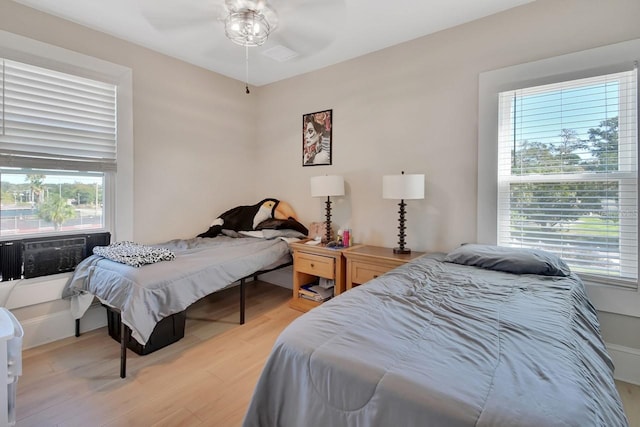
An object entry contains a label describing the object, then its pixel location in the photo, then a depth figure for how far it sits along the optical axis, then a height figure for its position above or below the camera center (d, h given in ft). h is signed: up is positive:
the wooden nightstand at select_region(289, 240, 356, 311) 9.39 -1.79
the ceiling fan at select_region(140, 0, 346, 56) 6.95 +4.81
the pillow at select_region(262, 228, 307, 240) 10.86 -0.85
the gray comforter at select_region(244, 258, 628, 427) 2.48 -1.49
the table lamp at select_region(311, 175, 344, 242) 10.02 +0.81
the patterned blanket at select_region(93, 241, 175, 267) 7.27 -1.11
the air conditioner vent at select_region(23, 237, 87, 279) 7.68 -1.22
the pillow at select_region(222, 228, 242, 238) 11.53 -0.87
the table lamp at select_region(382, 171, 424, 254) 8.30 +0.67
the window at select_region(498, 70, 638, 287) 6.58 +0.91
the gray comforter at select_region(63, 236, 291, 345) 6.46 -1.67
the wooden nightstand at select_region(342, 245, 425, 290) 8.26 -1.41
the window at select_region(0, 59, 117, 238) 7.48 +1.56
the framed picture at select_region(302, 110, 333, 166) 11.32 +2.74
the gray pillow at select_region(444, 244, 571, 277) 6.03 -1.00
